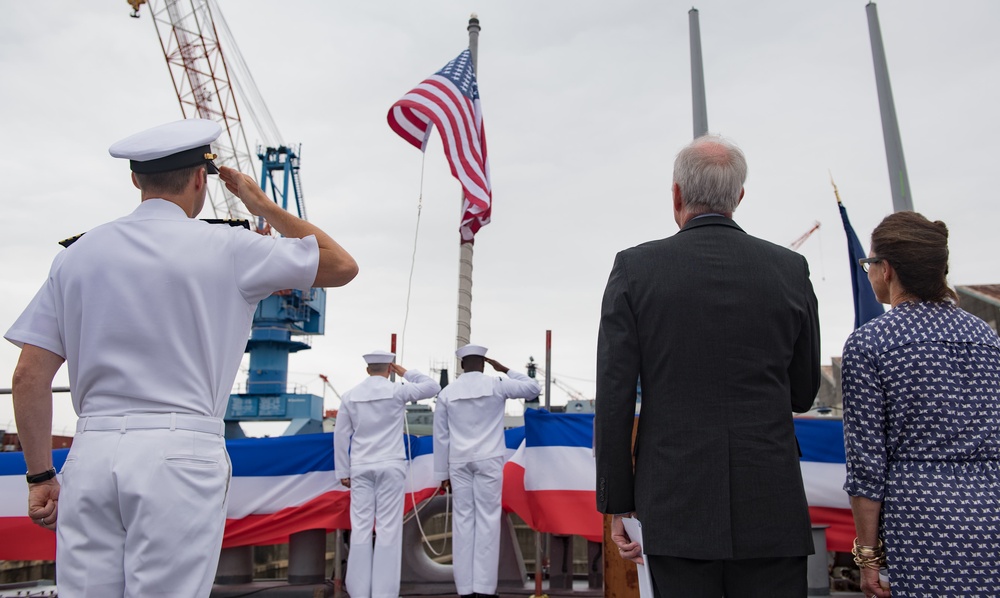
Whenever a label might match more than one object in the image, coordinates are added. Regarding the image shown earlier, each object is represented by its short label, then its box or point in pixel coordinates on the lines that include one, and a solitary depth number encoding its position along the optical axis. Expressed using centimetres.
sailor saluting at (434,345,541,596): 639
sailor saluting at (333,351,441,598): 642
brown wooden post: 480
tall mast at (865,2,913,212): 959
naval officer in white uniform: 196
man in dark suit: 200
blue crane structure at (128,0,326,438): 4409
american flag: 870
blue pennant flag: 711
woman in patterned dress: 215
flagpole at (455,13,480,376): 912
